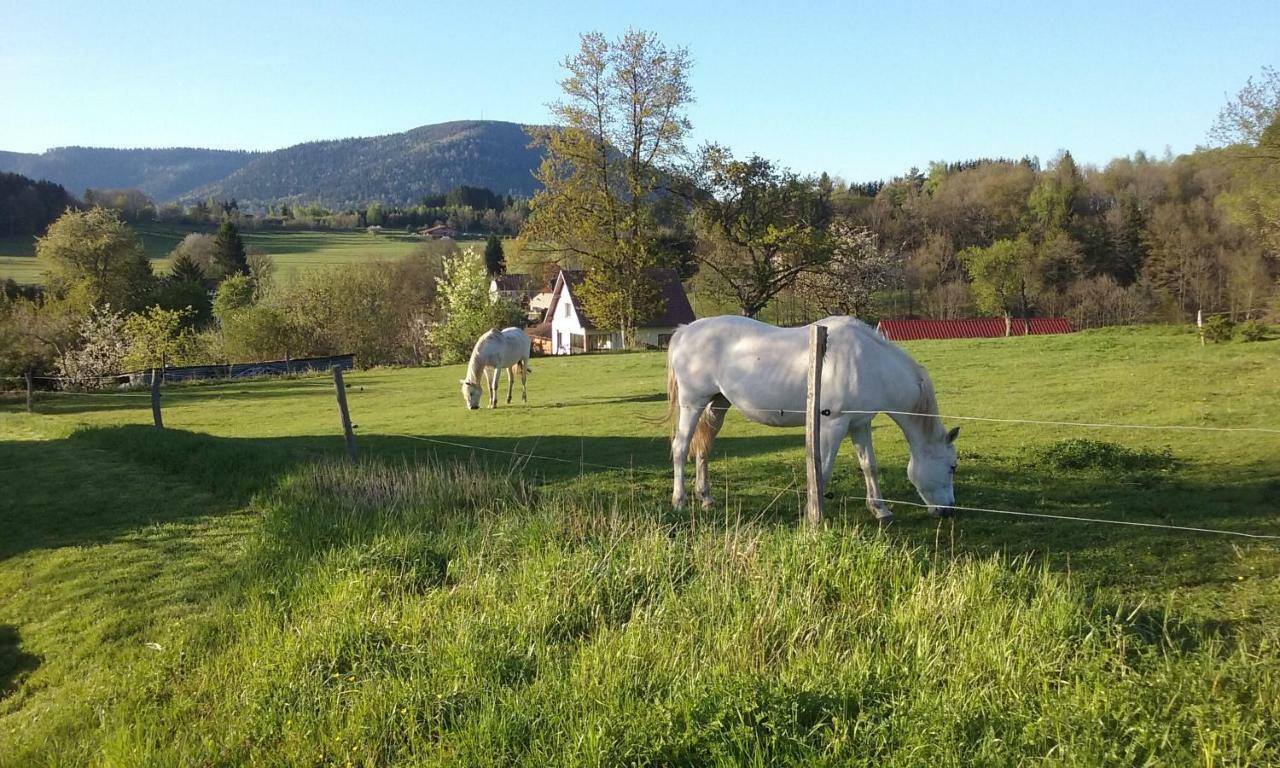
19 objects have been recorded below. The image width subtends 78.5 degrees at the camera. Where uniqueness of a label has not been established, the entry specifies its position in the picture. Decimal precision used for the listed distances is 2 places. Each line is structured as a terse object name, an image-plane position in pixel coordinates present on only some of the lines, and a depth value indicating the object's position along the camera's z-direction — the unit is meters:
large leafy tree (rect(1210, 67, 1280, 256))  24.12
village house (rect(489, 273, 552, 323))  71.81
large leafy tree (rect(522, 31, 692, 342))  36.75
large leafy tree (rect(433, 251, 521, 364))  42.25
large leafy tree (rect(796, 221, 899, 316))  48.73
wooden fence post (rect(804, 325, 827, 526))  6.05
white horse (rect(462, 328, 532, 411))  17.56
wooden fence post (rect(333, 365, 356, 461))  10.30
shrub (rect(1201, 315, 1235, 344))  20.19
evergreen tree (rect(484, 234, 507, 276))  89.06
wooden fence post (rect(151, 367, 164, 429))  15.42
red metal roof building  42.44
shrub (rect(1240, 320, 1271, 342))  19.88
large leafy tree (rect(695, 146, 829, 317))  39.44
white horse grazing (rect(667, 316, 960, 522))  7.35
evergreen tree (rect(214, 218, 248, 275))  68.50
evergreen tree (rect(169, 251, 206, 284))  56.36
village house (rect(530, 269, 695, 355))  52.22
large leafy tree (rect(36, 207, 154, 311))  45.88
